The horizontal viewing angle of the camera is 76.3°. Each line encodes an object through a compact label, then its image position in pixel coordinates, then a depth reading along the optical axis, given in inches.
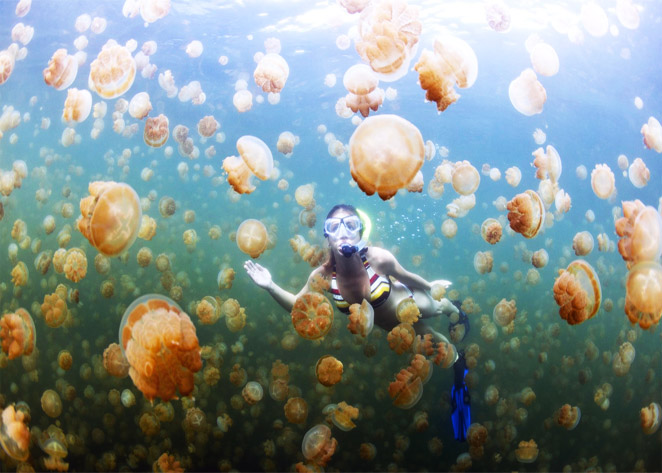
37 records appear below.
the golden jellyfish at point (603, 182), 149.2
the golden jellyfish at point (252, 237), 131.6
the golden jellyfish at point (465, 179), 147.9
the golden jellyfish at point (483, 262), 163.8
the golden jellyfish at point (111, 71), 138.5
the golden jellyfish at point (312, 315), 112.9
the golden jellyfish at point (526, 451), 128.5
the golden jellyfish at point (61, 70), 148.6
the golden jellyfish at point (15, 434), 131.3
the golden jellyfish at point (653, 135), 150.6
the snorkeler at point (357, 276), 109.3
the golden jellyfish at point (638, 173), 158.4
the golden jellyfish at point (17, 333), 133.0
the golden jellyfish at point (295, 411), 120.0
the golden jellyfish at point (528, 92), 140.6
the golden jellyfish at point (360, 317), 111.9
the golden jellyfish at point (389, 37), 118.4
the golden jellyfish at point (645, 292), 128.5
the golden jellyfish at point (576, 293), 121.6
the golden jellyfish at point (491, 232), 134.7
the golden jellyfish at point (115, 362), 119.6
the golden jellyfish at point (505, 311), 134.9
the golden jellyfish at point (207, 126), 183.0
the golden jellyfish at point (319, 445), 117.3
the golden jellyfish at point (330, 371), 115.8
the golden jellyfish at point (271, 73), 145.6
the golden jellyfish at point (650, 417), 140.0
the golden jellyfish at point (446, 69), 118.8
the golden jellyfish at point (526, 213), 124.7
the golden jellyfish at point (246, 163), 135.3
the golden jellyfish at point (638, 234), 130.1
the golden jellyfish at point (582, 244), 141.8
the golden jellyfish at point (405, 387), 115.6
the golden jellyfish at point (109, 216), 117.6
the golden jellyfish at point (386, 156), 110.6
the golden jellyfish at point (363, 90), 122.9
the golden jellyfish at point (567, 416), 131.0
